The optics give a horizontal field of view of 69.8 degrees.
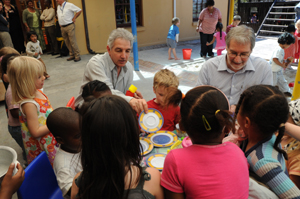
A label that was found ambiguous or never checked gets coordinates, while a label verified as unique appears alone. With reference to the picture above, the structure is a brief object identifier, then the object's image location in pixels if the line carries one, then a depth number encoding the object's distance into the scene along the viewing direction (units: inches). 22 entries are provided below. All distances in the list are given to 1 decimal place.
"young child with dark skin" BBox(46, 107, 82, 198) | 61.4
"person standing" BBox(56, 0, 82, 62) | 274.7
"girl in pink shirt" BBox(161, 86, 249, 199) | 43.3
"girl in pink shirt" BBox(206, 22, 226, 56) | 295.0
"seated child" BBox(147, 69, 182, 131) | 101.8
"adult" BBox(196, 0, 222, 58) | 302.7
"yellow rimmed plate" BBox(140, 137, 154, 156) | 74.8
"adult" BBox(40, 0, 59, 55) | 304.5
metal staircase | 449.4
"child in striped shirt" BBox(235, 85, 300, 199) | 47.8
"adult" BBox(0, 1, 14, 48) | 229.9
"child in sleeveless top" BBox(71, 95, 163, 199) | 39.4
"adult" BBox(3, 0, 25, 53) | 299.7
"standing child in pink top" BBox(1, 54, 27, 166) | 93.4
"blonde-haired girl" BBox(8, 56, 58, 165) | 76.3
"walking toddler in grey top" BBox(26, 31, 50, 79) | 222.5
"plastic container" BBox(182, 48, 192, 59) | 305.1
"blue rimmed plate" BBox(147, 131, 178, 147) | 80.5
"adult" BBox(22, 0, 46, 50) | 305.1
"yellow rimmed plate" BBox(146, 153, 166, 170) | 67.7
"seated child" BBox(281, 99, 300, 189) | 59.4
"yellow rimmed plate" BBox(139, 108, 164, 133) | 88.4
